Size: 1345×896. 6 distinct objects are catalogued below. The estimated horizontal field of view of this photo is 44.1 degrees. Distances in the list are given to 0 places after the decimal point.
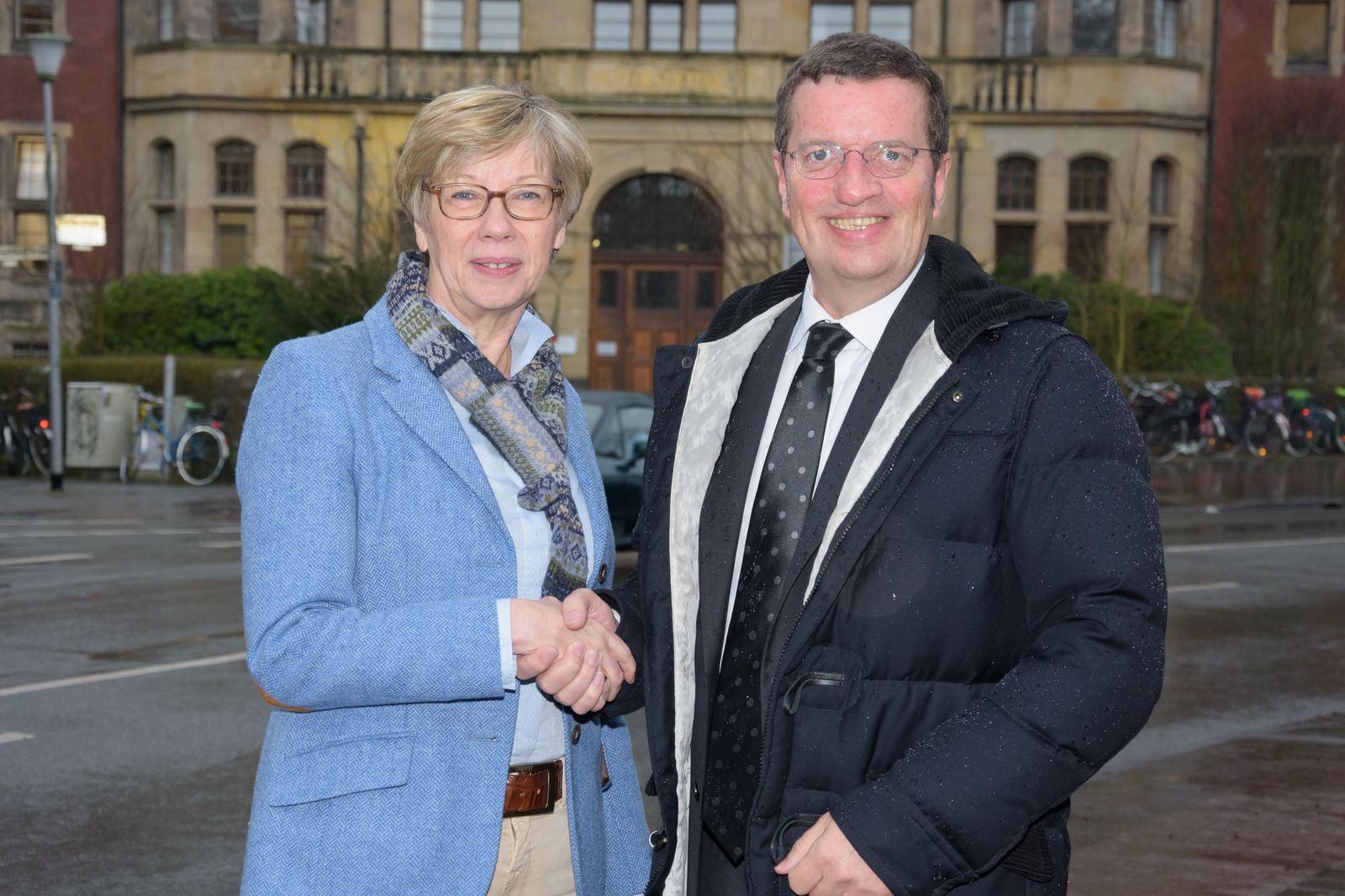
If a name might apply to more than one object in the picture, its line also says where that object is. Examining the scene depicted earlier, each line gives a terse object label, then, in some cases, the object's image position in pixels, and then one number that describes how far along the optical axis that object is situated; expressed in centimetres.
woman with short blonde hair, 272
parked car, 1379
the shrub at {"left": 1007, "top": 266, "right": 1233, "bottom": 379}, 2934
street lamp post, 2077
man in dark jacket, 239
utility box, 2281
